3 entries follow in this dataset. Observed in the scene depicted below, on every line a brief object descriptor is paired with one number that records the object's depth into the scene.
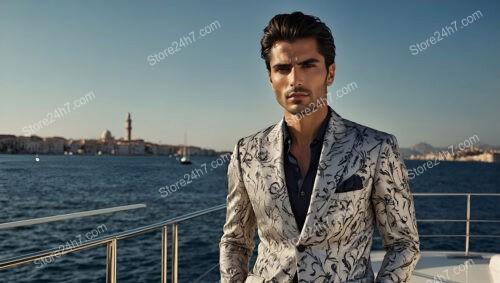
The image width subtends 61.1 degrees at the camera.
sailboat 89.94
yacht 1.59
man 0.95
